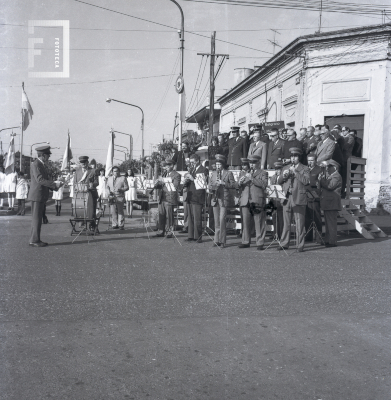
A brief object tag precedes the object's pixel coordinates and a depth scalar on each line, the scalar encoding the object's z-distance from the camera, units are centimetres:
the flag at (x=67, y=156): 2180
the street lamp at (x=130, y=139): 6290
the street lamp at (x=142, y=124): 4342
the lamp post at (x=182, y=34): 2175
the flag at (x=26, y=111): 2405
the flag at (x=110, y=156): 1762
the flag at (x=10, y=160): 2280
